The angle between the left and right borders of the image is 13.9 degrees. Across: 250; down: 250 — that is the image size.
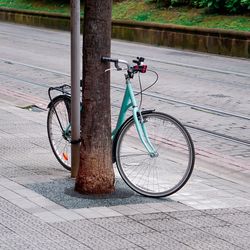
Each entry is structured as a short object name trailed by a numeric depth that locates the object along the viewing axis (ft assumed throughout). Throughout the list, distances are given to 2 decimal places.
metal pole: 29.88
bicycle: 28.32
